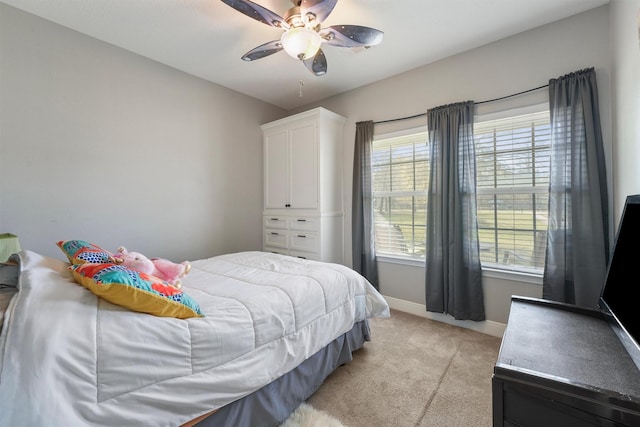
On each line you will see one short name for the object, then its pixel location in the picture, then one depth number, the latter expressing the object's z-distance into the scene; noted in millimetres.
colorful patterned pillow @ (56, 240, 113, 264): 1337
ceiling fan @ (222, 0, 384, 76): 1563
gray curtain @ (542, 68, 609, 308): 1897
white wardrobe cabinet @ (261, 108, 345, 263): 3139
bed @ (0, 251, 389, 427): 780
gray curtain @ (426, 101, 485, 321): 2441
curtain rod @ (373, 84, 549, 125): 2195
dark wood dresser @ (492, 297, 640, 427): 719
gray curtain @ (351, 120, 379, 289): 3123
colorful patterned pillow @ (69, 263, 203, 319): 1019
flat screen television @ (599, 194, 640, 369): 888
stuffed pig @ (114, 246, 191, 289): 1470
